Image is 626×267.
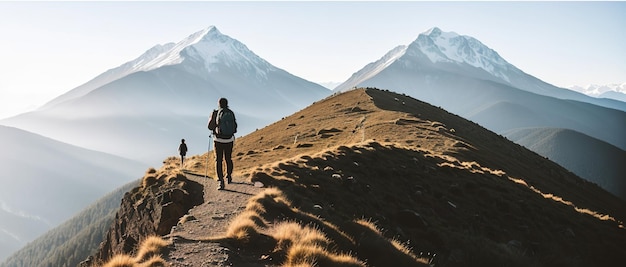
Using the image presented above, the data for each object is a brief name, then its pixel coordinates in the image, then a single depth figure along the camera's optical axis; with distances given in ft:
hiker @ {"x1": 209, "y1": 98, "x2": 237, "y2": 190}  55.52
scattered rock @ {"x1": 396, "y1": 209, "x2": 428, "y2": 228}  57.62
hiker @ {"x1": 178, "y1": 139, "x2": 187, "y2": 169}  114.01
